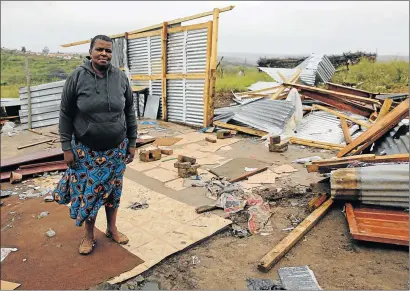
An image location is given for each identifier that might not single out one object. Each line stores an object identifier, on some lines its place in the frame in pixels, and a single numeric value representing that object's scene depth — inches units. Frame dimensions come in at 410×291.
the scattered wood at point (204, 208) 149.3
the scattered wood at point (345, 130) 263.3
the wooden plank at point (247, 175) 190.0
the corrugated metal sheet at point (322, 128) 279.7
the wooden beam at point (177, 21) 300.9
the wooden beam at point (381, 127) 180.3
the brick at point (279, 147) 248.9
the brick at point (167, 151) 247.3
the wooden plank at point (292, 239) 106.9
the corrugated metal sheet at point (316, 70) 511.5
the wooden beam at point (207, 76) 317.7
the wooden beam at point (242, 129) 300.4
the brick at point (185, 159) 205.3
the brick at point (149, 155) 231.1
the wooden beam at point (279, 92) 360.8
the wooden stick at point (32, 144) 285.3
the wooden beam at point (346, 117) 295.7
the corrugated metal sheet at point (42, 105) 375.9
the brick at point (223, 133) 298.2
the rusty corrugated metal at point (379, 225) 113.1
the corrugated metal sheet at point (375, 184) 126.0
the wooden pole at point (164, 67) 360.8
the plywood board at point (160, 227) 115.5
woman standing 100.9
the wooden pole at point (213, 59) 306.5
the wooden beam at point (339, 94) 330.5
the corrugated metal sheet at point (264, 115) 301.8
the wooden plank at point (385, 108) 255.6
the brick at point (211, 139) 284.4
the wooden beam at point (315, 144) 257.2
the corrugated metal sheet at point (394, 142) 194.9
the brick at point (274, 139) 250.4
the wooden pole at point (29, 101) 374.3
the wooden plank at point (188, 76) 333.1
